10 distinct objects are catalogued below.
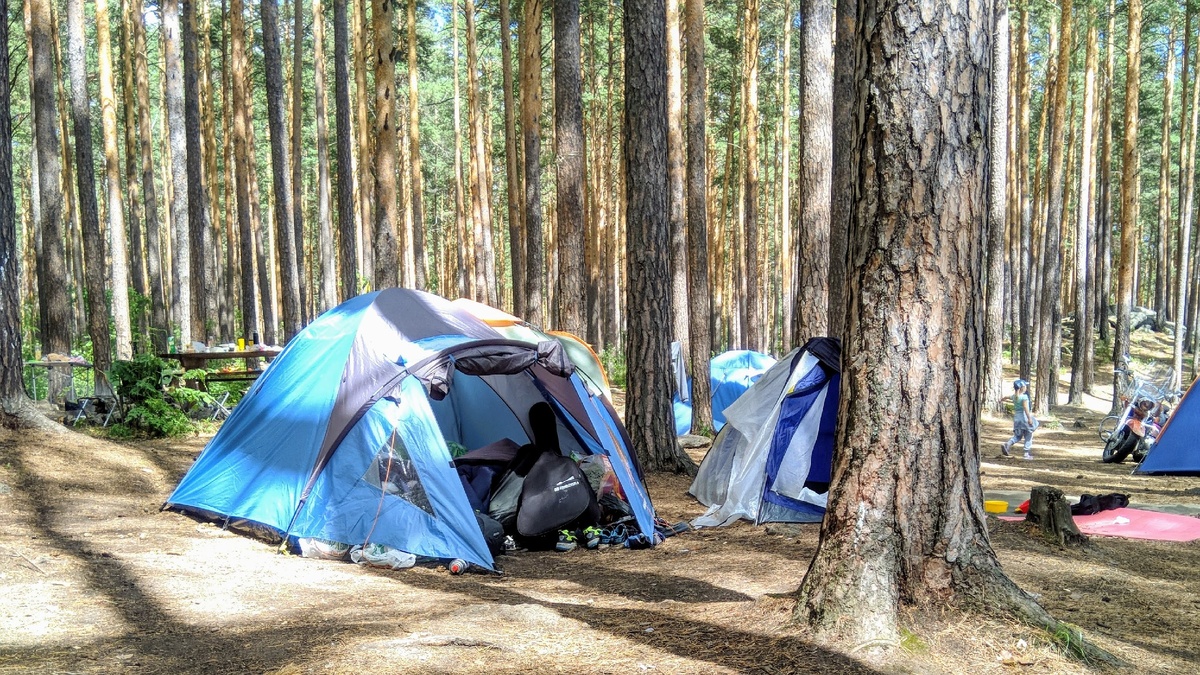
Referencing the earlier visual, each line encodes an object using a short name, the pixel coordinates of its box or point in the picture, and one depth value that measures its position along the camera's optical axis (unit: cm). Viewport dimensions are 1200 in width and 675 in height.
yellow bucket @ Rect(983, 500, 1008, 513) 779
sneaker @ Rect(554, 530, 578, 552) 682
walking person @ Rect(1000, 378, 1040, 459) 1219
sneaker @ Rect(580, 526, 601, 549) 692
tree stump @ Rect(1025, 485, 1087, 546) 640
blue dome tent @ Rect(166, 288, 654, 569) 633
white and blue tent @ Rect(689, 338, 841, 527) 756
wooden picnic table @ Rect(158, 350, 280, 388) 1221
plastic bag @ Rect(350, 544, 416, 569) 613
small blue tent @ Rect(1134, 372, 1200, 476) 1081
